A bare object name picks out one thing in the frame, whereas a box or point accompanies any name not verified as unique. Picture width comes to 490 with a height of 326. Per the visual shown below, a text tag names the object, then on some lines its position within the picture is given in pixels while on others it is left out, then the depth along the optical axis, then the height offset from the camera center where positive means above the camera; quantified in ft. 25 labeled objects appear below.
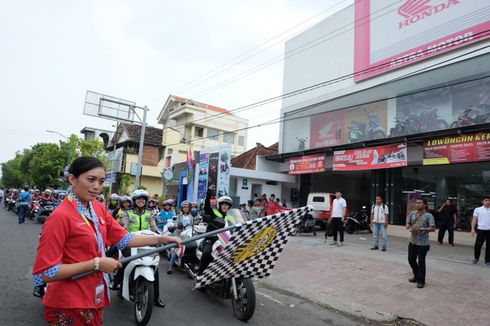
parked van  58.65 -0.08
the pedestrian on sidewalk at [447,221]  43.19 -0.66
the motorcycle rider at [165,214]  31.58 -1.58
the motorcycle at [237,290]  15.79 -4.26
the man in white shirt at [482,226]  29.07 -0.68
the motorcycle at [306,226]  51.74 -2.90
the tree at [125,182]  97.50 +3.35
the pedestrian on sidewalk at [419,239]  22.47 -1.58
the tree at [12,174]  207.41 +8.15
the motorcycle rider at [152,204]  29.95 -0.69
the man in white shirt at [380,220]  36.94 -0.92
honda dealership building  49.16 +17.79
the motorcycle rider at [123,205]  22.33 -0.71
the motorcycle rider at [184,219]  25.98 -1.63
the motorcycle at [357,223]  55.67 -2.15
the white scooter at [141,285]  14.73 -3.94
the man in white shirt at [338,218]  39.86 -1.08
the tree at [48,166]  132.57 +8.51
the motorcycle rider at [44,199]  56.13 -1.67
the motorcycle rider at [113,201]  34.23 -0.73
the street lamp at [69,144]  114.83 +15.16
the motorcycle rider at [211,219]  18.37 -0.98
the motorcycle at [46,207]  54.54 -2.72
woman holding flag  6.31 -1.19
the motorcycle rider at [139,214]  18.48 -1.02
